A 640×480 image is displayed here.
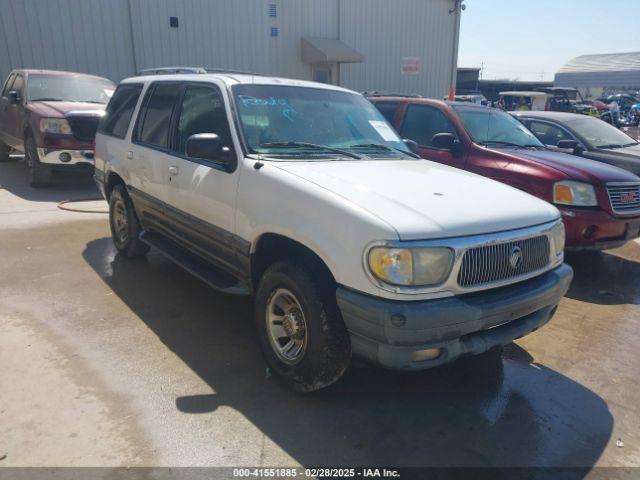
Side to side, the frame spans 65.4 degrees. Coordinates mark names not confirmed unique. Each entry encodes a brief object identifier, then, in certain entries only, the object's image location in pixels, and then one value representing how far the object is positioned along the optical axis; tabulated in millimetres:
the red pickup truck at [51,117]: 8125
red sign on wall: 19812
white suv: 2516
